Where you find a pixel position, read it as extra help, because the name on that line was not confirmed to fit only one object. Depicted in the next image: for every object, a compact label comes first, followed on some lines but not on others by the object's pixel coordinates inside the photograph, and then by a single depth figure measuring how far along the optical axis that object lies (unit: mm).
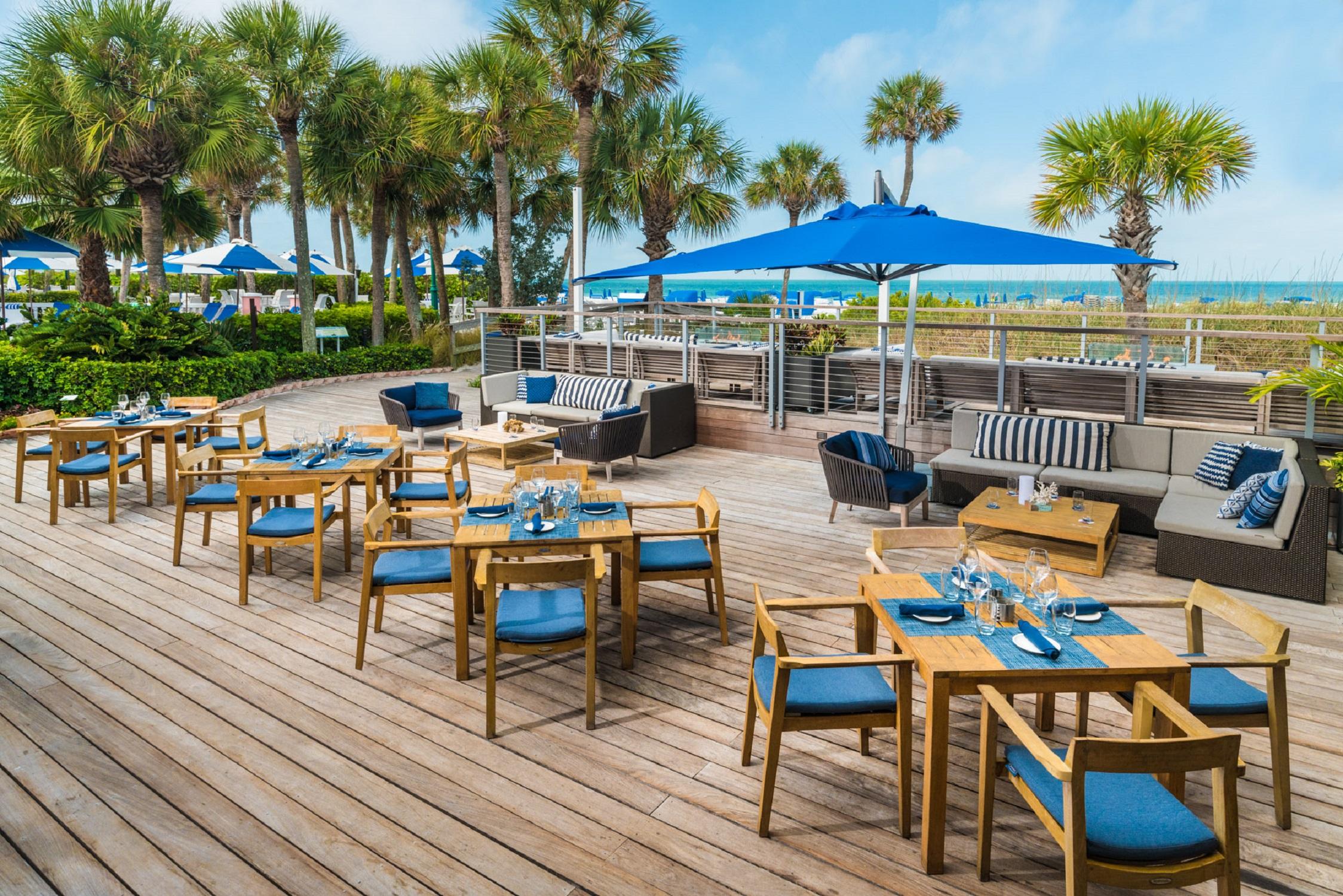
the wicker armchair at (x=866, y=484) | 6445
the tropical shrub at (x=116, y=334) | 11398
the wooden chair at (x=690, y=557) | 4375
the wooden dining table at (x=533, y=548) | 4016
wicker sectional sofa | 5094
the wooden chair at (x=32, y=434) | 7121
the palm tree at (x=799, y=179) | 26906
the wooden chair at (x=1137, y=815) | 2135
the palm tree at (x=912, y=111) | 26266
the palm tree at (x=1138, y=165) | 10094
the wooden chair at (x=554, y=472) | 4801
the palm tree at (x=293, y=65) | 14578
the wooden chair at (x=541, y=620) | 3412
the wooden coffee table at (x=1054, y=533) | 5480
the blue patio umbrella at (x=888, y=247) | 5426
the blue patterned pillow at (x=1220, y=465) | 6164
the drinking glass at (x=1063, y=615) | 2971
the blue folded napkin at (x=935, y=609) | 3064
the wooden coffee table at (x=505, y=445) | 8383
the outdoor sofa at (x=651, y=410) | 9156
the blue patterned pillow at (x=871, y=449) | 6926
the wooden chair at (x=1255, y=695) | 2881
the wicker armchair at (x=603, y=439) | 8023
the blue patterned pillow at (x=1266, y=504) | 5176
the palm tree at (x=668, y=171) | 17641
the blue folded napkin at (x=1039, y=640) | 2752
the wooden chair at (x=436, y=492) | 5672
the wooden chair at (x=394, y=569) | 4109
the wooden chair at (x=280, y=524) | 4887
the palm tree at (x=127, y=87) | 13031
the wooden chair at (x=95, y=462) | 6746
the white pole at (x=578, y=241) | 13736
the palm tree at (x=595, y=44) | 15750
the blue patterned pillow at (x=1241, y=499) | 5457
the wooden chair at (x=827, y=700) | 2867
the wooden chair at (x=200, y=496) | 5668
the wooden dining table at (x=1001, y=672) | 2682
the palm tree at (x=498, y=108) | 15641
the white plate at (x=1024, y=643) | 2781
